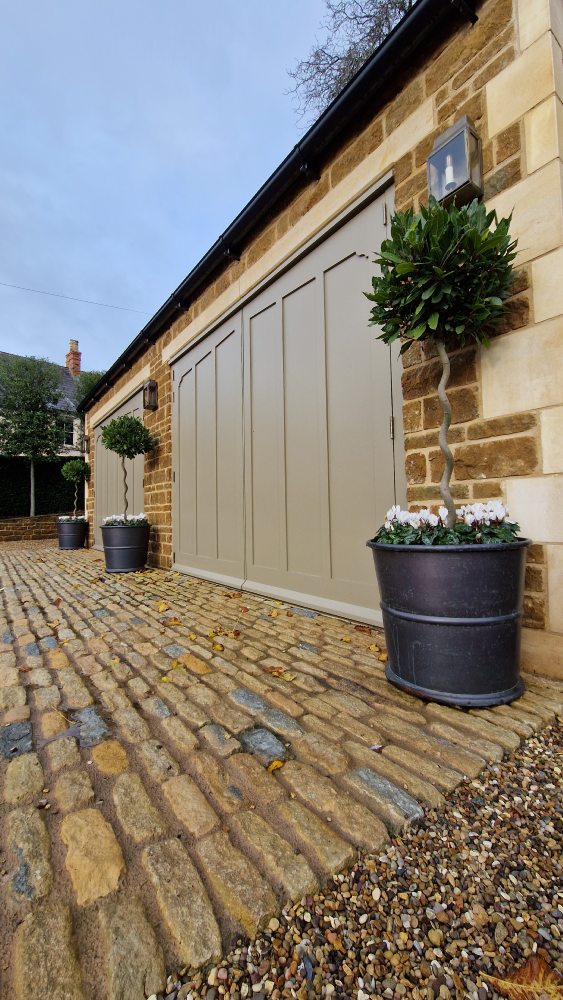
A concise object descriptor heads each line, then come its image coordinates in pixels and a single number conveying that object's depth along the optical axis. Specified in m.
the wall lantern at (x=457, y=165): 1.88
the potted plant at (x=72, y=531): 8.76
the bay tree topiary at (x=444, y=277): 1.55
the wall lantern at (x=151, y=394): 5.41
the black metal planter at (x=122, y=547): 4.90
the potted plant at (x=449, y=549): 1.48
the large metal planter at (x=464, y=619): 1.47
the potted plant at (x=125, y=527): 4.91
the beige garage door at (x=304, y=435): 2.56
